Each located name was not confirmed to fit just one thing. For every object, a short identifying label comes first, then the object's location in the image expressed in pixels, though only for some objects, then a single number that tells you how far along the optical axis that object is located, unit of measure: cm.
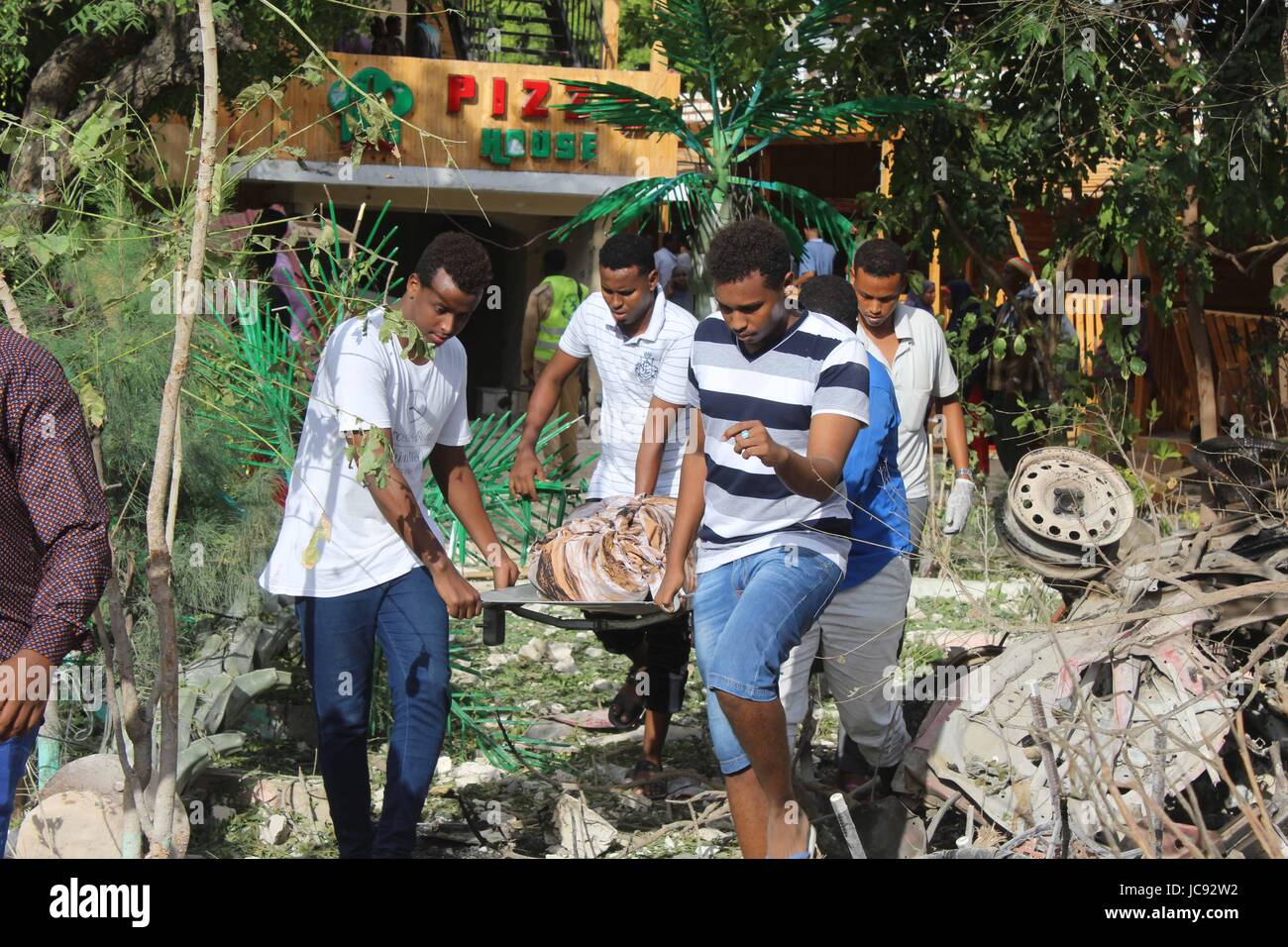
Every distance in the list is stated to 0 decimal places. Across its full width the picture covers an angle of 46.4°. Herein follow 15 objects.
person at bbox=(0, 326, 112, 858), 294
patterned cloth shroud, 461
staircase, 1716
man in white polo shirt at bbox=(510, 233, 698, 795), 540
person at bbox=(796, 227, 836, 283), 1100
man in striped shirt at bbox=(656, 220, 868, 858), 386
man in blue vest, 457
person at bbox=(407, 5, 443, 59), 1712
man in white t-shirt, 399
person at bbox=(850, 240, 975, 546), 577
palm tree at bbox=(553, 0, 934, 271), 916
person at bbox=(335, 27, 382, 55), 1504
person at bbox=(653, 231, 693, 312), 1123
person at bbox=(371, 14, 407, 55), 1581
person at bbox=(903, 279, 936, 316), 834
